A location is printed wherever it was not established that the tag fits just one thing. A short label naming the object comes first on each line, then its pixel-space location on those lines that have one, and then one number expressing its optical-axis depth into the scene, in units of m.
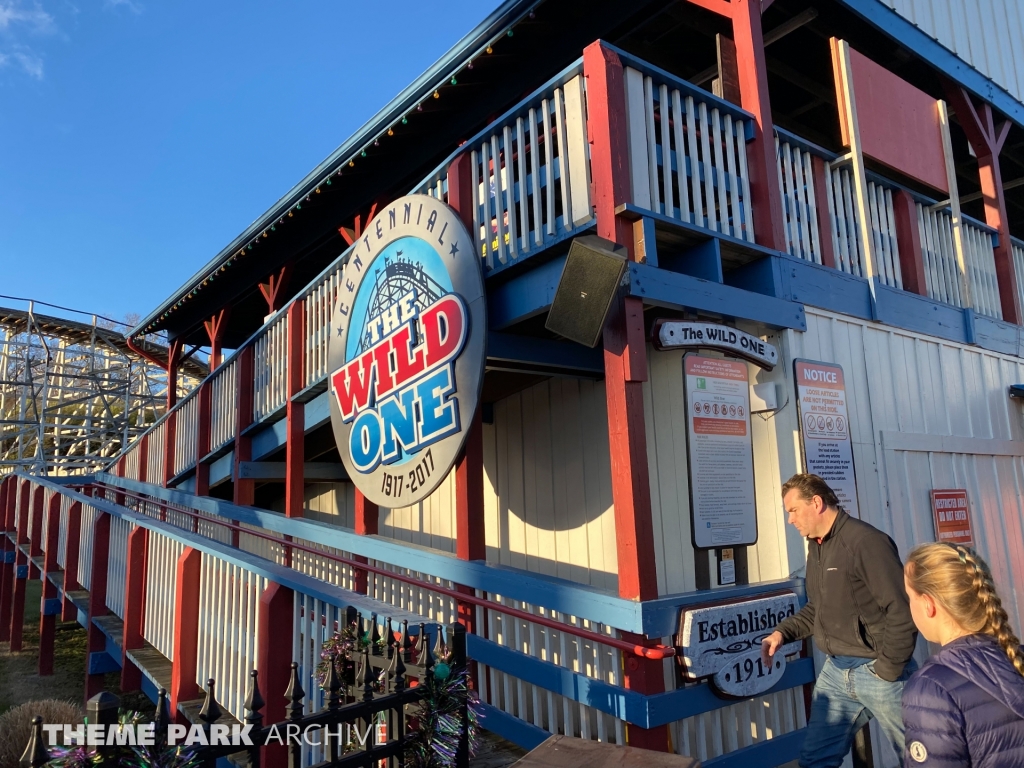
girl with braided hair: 1.76
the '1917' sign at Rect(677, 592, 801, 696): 3.71
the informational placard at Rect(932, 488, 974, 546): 5.60
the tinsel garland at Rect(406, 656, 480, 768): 2.58
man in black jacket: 3.03
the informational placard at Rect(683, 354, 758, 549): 4.17
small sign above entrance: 4.05
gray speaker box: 3.79
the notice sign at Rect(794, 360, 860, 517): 4.57
